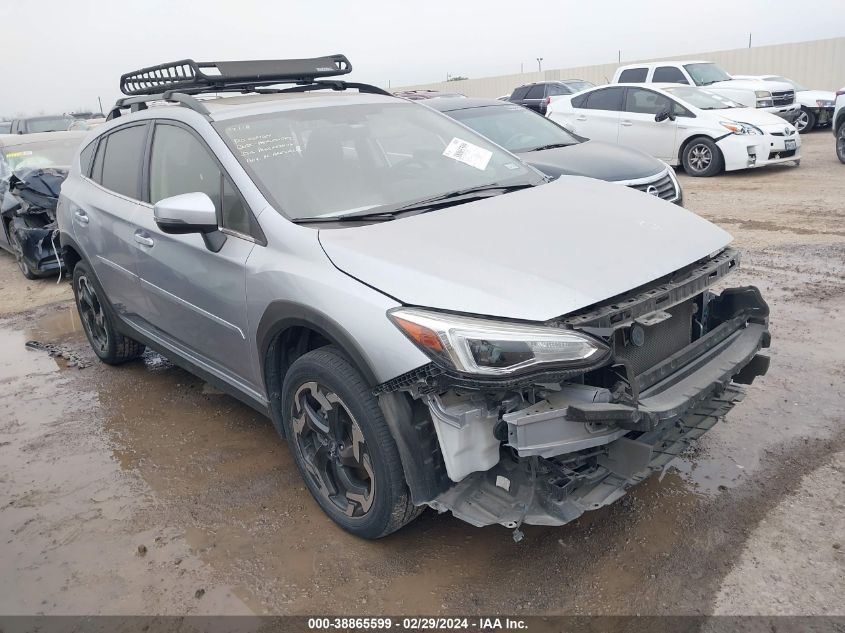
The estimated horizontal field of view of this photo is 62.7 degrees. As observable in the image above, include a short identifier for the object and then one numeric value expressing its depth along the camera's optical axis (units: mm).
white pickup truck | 14117
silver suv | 2439
